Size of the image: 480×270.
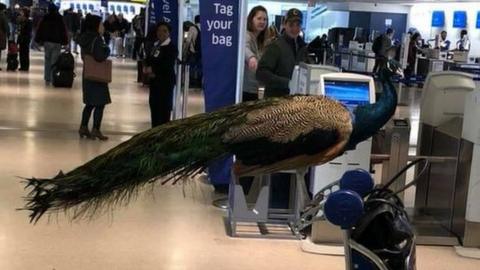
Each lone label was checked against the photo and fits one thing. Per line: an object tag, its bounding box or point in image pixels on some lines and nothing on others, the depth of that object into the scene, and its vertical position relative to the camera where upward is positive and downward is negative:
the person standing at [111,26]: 22.40 +0.01
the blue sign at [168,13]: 9.15 +0.23
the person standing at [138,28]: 18.47 -0.01
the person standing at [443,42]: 22.38 +0.03
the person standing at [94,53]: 7.86 -0.30
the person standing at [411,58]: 18.88 -0.45
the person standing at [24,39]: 15.65 -0.38
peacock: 2.63 -0.44
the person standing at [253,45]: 6.07 -0.10
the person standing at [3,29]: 14.65 -0.17
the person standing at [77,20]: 20.49 +0.13
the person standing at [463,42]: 21.28 +0.07
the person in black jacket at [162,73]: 7.72 -0.49
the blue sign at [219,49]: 5.67 -0.14
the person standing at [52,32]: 13.33 -0.17
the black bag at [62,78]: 13.52 -1.03
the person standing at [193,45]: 12.74 -0.27
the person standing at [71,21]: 20.88 +0.10
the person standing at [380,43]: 16.16 -0.07
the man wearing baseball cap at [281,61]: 5.45 -0.20
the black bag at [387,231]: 2.35 -0.65
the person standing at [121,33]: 23.65 -0.21
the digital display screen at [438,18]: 24.87 +0.86
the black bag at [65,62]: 13.34 -0.72
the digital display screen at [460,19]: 23.64 +0.83
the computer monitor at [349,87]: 4.85 -0.33
